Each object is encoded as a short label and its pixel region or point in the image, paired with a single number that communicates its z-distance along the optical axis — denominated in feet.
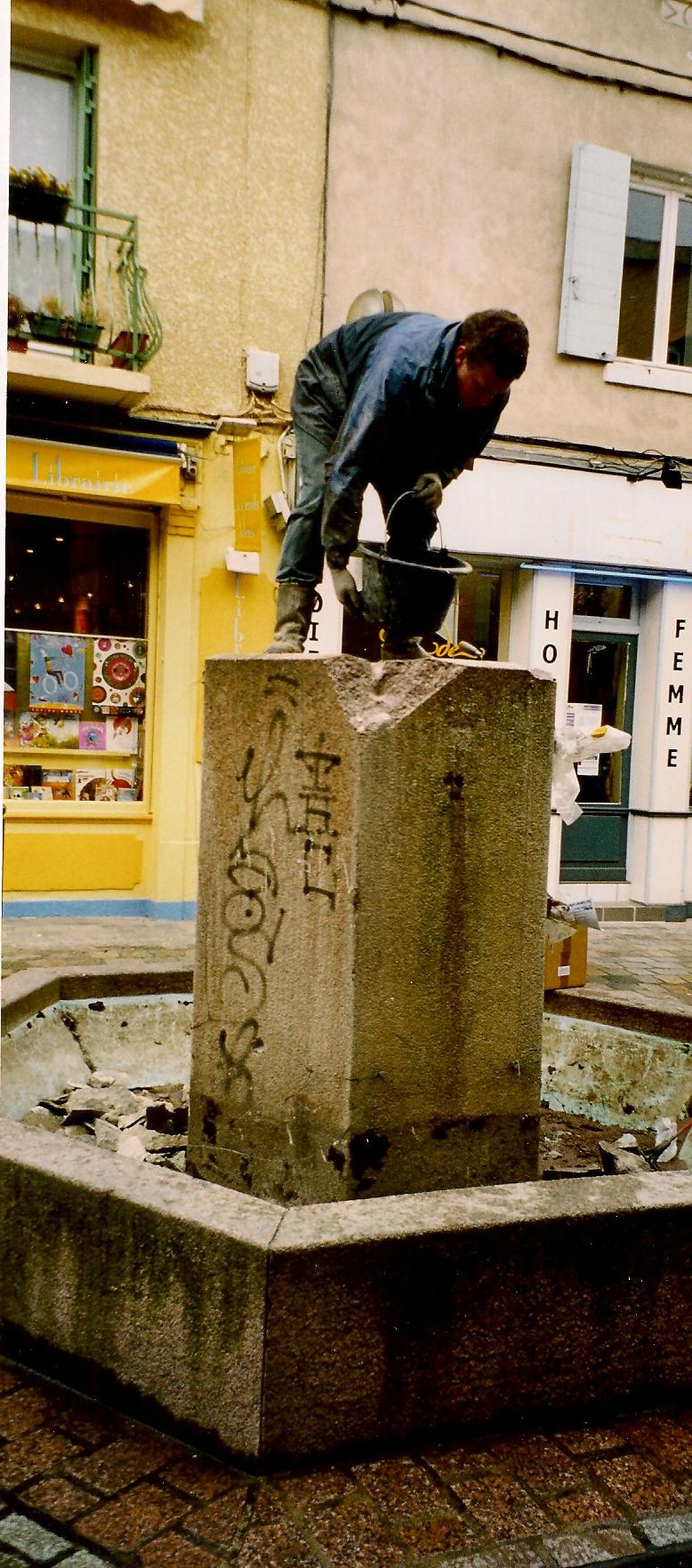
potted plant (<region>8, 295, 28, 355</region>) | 26.78
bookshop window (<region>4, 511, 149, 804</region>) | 29.40
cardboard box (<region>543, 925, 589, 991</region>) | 18.52
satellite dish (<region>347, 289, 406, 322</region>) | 28.09
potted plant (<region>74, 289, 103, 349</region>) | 27.56
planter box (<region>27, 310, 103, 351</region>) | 27.35
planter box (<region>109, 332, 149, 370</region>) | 27.76
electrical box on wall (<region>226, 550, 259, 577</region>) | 29.60
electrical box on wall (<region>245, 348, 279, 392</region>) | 29.68
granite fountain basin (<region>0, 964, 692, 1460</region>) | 6.99
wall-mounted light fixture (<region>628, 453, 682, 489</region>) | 32.99
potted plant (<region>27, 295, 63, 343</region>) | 27.32
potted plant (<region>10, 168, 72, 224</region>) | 26.35
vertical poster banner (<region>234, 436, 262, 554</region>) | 29.35
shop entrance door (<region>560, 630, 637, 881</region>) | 34.40
